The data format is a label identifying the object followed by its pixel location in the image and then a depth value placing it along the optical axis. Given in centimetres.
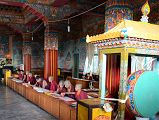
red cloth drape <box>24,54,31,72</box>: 1373
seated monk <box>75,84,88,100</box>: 458
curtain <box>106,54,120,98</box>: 401
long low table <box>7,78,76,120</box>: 475
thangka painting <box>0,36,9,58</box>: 1602
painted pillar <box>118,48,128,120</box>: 277
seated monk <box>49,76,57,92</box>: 706
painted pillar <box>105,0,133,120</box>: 530
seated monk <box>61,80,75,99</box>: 587
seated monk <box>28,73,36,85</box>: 903
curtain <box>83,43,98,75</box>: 1035
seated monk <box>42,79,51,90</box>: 736
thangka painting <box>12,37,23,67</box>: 1626
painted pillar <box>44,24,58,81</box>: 964
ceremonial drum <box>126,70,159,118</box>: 276
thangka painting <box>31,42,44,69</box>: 1595
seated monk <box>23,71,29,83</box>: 949
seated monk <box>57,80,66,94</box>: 592
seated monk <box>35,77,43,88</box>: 793
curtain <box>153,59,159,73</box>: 340
